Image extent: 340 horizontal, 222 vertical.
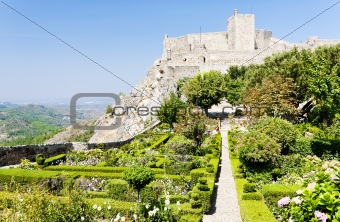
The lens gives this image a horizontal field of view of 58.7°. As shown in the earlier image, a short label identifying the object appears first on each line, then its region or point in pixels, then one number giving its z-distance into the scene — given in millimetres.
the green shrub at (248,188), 10156
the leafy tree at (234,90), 37459
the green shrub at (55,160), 17236
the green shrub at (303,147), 16141
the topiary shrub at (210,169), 13102
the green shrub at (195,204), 9359
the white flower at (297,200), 4660
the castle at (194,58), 44344
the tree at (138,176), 8781
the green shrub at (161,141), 21255
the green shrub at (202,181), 10804
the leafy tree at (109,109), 50531
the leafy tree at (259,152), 12531
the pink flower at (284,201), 5426
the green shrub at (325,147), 16281
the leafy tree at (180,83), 44834
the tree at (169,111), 27406
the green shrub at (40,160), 16494
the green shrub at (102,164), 15773
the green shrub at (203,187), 10420
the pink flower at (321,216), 4051
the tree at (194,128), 18484
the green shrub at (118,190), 10830
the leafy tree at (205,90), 35594
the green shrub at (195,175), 12256
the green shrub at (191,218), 8406
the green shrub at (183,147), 18094
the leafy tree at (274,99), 25094
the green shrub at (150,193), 10617
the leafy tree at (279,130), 14834
